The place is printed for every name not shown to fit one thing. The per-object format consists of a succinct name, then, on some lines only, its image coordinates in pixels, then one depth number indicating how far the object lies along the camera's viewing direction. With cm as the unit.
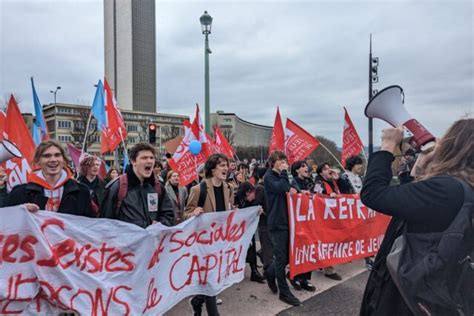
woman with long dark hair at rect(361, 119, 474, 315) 135
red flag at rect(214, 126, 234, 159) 998
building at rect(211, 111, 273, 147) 10112
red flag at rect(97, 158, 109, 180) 750
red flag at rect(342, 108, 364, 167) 804
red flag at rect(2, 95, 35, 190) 433
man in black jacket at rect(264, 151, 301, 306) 419
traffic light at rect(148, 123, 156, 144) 1138
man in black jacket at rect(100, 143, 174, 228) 299
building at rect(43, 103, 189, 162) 3631
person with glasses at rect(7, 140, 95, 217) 272
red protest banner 439
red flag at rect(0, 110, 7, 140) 501
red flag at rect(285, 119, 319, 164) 713
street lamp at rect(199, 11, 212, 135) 987
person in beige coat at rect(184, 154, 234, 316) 364
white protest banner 249
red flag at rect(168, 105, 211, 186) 689
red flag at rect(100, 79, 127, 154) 751
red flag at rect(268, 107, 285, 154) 834
